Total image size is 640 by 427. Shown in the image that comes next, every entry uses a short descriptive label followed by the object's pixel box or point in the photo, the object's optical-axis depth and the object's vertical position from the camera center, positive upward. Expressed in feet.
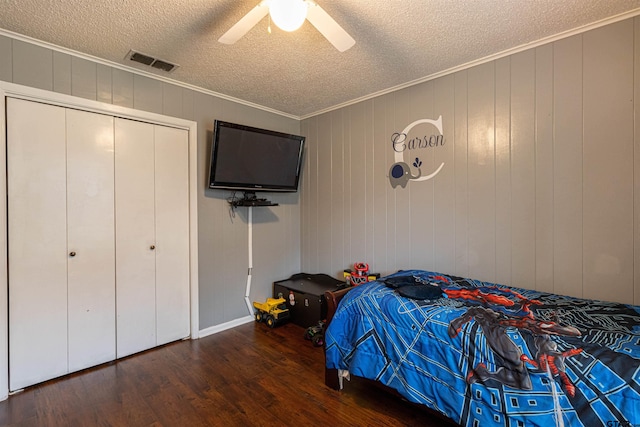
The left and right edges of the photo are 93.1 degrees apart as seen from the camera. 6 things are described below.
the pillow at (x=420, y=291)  6.48 -1.77
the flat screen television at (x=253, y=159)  9.69 +1.84
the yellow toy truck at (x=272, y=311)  10.76 -3.64
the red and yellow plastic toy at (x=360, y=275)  10.17 -2.17
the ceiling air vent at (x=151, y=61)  7.74 +4.01
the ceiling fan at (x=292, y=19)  4.65 +3.19
